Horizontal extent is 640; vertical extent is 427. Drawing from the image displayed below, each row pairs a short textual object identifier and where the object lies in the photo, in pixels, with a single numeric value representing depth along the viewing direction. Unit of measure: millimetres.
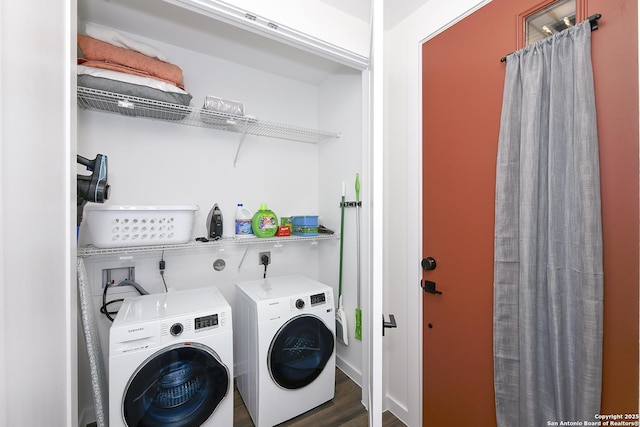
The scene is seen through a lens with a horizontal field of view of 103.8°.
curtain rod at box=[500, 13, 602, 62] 910
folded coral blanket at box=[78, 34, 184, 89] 1373
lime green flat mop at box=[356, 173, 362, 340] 1967
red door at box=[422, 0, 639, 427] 861
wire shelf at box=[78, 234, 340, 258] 1358
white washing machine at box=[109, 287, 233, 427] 1221
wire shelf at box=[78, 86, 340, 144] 1426
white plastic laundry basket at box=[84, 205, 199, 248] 1356
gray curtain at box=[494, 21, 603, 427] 911
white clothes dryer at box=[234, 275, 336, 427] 1569
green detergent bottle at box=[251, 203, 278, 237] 1969
